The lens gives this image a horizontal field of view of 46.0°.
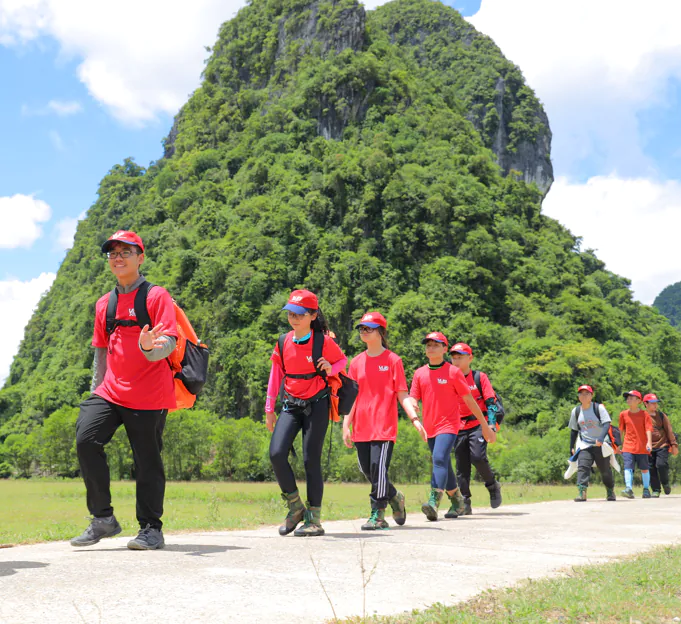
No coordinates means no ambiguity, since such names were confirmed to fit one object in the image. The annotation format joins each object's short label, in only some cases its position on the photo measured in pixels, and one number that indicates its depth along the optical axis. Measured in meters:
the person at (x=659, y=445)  14.93
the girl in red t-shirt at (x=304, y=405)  6.54
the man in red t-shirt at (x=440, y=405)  8.54
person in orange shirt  14.67
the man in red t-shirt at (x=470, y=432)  9.68
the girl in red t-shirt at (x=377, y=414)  7.36
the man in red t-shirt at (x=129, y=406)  5.21
